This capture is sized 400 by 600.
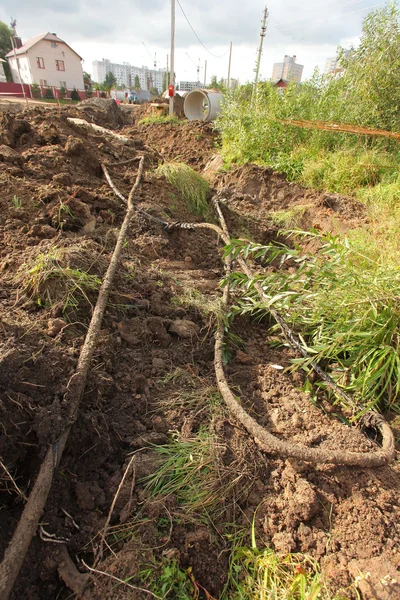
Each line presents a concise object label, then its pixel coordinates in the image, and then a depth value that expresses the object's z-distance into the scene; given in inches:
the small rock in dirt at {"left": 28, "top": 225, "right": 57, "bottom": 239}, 105.5
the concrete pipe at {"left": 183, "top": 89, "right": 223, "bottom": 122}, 476.7
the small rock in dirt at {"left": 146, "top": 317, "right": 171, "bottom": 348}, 86.2
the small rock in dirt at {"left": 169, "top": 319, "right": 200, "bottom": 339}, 88.4
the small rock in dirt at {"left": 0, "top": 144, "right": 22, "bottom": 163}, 137.7
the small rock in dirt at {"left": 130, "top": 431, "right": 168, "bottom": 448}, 63.7
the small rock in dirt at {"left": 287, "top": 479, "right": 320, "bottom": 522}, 55.4
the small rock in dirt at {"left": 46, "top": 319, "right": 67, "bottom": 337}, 72.0
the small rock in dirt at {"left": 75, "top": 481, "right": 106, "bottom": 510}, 54.9
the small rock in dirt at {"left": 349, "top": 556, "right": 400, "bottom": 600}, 45.4
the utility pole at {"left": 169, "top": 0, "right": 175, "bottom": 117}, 424.2
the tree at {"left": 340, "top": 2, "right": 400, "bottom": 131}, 218.4
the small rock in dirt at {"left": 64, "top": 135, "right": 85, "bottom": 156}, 159.6
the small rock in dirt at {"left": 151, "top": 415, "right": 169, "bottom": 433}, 66.9
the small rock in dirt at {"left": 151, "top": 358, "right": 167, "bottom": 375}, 78.2
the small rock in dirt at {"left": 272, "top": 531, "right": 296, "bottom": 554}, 52.4
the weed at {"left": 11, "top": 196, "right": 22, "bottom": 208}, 114.8
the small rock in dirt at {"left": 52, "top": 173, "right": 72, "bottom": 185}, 135.1
